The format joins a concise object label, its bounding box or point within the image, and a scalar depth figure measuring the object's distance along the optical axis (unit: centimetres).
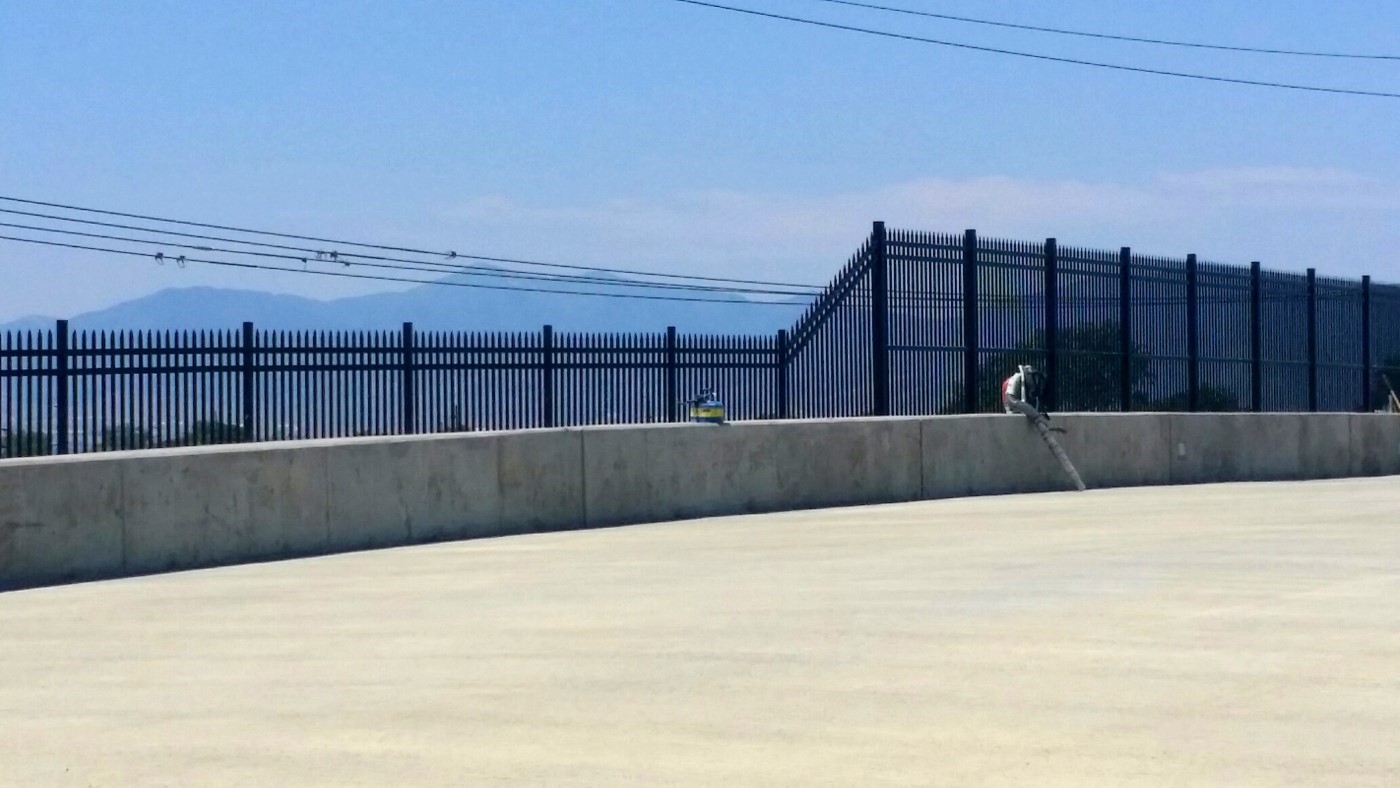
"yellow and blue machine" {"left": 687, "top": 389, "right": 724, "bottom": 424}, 2097
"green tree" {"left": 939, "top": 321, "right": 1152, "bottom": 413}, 2509
